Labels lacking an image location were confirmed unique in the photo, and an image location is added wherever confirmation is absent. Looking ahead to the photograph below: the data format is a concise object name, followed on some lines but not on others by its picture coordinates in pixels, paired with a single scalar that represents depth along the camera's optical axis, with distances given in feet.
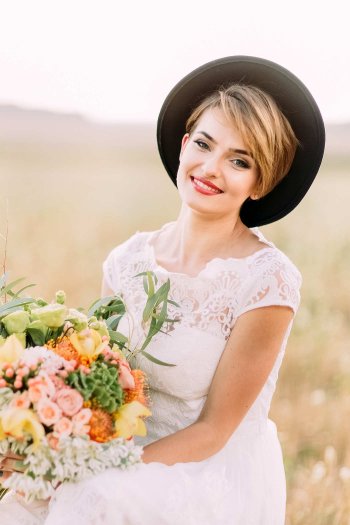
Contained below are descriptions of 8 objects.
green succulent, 6.91
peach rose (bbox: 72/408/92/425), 6.70
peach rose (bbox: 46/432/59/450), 6.70
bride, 8.52
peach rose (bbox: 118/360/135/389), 7.36
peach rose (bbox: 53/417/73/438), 6.64
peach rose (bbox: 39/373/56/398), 6.74
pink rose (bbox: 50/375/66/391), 6.88
